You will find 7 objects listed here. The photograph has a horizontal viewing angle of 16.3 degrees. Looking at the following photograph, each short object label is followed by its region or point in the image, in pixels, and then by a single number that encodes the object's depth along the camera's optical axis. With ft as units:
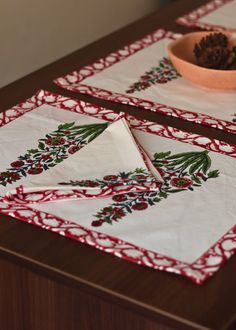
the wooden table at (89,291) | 3.18
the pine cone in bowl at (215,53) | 4.94
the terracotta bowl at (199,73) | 4.85
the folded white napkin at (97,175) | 3.82
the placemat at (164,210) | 3.46
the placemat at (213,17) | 5.91
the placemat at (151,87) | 4.69
